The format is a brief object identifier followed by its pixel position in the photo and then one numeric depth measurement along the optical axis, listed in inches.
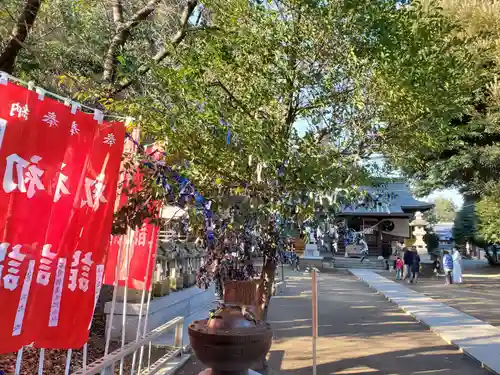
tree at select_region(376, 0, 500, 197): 277.4
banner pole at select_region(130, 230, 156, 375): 224.9
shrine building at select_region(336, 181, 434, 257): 1417.3
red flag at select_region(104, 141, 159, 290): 220.8
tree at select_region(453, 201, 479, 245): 1274.6
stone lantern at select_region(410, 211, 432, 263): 1189.1
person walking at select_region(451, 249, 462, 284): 841.5
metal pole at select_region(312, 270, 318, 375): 227.6
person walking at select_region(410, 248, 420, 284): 838.5
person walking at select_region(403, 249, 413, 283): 851.4
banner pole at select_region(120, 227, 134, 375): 205.2
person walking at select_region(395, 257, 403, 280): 902.5
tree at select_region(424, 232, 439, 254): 1410.7
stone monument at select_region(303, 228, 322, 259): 1227.4
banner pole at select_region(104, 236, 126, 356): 197.6
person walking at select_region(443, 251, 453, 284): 830.5
